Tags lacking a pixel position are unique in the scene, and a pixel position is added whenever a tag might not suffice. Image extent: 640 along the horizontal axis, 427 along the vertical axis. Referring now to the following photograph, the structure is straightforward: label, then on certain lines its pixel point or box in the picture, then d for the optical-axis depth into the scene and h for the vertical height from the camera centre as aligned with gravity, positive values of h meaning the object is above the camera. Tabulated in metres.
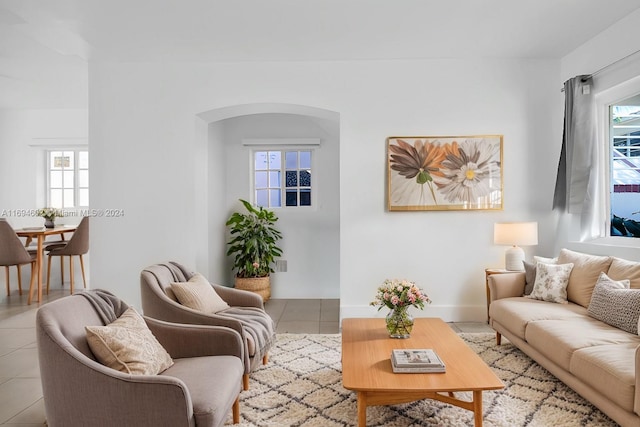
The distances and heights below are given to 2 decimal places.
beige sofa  2.16 -0.76
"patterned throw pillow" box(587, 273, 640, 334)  2.73 -0.60
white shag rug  2.41 -1.14
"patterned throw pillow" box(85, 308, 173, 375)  1.97 -0.63
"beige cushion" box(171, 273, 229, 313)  3.06 -0.59
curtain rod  3.44 +1.24
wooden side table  4.18 -0.57
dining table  5.54 -0.29
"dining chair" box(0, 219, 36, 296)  5.40 -0.44
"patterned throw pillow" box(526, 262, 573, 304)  3.50 -0.57
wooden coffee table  2.09 -0.82
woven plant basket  5.40 -0.88
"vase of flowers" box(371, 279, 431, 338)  2.79 -0.57
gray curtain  3.98 +0.67
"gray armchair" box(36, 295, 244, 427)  1.79 -0.74
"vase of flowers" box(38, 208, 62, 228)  6.11 -0.04
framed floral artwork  4.48 +0.40
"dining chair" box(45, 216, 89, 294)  5.90 -0.46
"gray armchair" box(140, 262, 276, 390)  2.78 -0.67
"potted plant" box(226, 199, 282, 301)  5.44 -0.46
